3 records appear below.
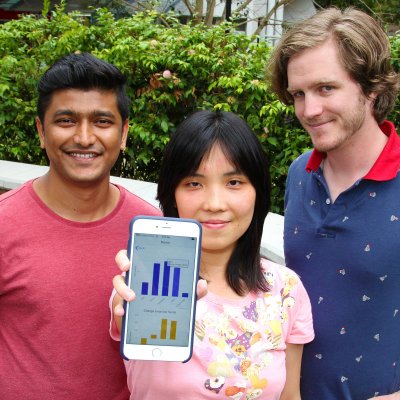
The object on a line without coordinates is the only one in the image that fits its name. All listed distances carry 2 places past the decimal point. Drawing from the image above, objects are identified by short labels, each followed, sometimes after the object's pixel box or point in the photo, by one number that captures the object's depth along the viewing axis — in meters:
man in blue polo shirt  2.19
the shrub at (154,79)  5.54
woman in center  1.91
